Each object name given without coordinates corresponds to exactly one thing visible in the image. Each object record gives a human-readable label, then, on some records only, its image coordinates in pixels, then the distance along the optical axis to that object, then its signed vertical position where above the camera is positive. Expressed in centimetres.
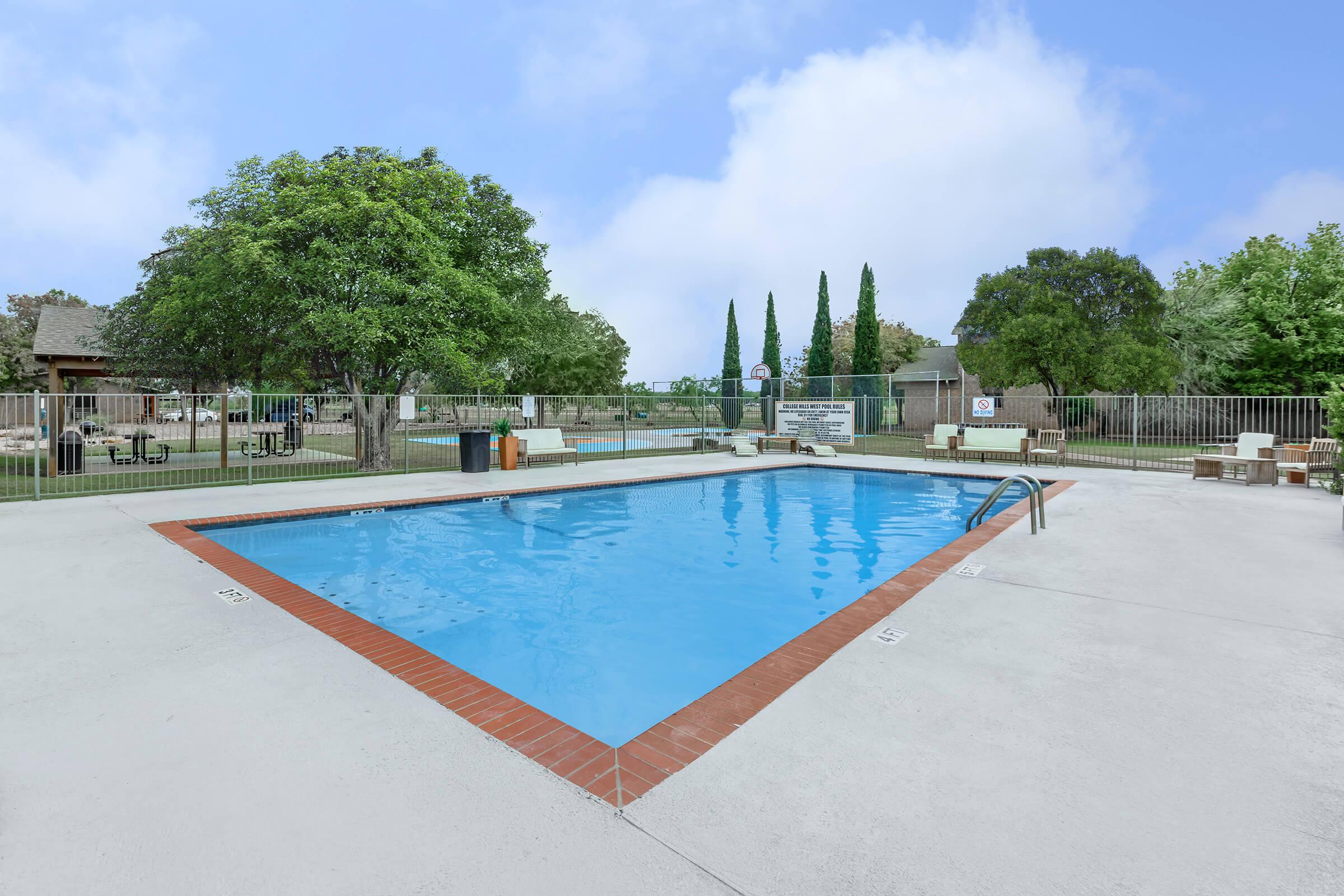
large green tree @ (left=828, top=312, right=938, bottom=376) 4784 +622
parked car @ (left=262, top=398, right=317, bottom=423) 3039 +71
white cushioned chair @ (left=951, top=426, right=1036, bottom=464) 1625 -44
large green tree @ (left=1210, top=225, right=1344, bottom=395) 2581 +443
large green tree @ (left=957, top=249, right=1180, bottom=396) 2445 +405
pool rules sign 1962 +16
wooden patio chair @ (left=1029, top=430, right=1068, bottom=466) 1561 -58
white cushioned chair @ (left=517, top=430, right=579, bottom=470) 1505 -51
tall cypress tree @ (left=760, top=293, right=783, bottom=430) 3953 +500
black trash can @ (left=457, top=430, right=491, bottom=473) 1402 -52
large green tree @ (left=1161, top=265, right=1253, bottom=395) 2762 +385
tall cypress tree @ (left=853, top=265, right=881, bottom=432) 3444 +491
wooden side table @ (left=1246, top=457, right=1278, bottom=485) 1202 -87
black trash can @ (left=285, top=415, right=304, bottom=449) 1845 -22
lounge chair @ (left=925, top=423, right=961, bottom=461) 1675 -44
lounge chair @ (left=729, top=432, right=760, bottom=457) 1891 -64
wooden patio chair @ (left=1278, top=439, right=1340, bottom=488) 1213 -62
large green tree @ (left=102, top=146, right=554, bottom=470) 1352 +337
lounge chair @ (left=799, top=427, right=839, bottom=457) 1858 -59
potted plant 1461 -48
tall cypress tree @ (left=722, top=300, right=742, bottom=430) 4019 +445
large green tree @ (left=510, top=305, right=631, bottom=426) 3195 +348
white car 1840 +36
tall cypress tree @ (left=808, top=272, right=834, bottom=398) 3694 +470
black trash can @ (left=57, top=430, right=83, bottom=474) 1399 -61
